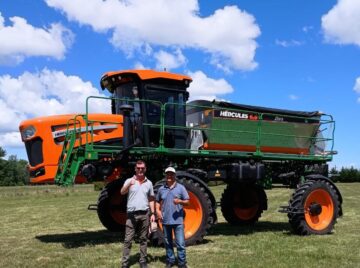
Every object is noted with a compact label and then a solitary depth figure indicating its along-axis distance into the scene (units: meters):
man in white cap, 8.34
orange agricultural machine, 10.48
